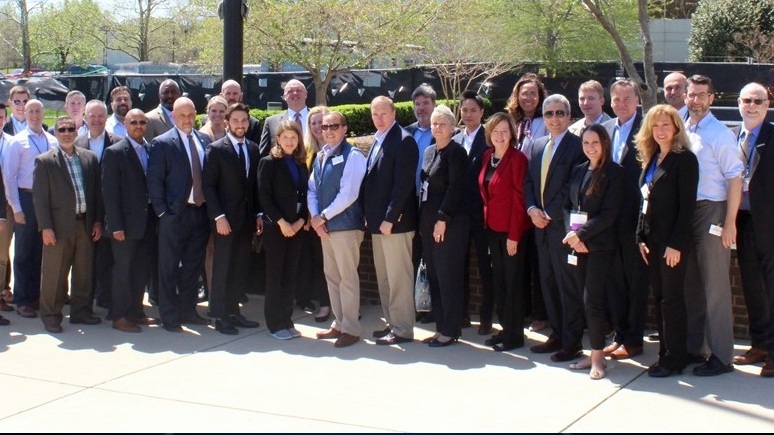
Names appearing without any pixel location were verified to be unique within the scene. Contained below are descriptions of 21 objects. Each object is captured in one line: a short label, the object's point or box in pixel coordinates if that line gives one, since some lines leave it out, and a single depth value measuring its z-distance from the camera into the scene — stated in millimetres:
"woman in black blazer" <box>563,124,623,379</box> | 6461
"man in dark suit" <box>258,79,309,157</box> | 8648
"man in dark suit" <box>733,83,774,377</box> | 6461
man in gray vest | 7492
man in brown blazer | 8039
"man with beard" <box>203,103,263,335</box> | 7902
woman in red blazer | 7152
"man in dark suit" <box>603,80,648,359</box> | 6863
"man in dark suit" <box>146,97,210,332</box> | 7996
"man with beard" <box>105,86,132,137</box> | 9291
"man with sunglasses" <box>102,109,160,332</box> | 8008
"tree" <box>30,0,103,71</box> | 45938
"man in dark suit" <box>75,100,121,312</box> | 8594
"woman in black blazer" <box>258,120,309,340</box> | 7723
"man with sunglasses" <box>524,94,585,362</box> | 6906
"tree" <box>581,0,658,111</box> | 16188
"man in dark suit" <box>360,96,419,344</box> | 7352
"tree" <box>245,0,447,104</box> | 22625
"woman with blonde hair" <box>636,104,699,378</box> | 6230
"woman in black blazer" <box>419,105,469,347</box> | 7238
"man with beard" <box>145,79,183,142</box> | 9205
